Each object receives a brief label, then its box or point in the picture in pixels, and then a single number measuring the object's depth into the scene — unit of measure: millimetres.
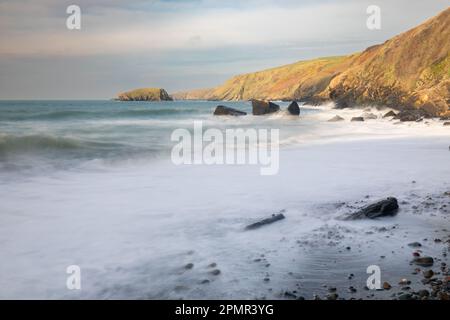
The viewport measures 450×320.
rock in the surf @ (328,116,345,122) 35522
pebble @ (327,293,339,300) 4114
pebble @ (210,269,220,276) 4832
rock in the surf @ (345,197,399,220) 6520
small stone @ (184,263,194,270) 5035
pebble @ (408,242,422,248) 5312
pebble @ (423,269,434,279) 4406
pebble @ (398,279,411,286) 4331
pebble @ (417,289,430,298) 4000
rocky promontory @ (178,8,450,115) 36634
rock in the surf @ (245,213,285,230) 6388
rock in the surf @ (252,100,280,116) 48656
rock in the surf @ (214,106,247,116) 46550
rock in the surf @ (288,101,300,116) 46125
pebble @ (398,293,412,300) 4008
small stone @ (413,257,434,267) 4716
